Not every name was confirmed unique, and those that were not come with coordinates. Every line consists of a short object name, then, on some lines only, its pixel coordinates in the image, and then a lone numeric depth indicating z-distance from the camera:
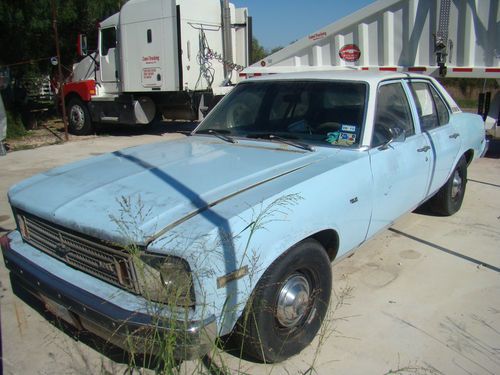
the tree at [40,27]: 12.87
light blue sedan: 2.26
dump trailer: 7.76
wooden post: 10.14
